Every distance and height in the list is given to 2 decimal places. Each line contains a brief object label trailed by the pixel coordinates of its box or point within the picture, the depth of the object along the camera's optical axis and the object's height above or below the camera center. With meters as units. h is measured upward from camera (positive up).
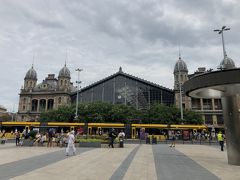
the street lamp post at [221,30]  24.20 +10.91
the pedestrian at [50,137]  22.20 -0.81
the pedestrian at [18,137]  22.87 -0.83
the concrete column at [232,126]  11.62 +0.20
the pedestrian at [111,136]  21.77 -0.66
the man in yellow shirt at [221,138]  18.98 -0.71
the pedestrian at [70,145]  14.95 -1.08
